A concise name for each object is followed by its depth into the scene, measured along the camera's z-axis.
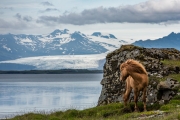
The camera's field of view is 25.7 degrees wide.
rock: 26.28
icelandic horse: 20.09
